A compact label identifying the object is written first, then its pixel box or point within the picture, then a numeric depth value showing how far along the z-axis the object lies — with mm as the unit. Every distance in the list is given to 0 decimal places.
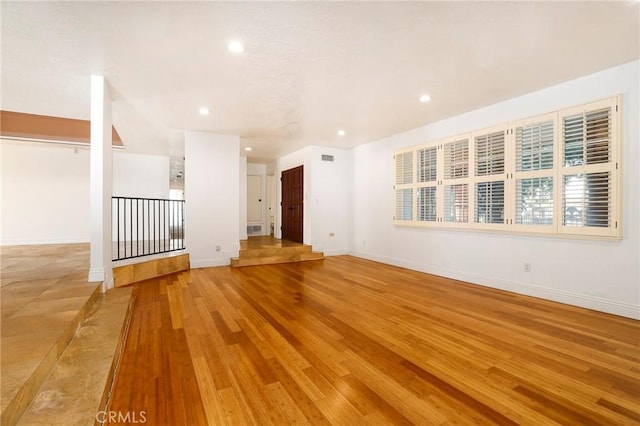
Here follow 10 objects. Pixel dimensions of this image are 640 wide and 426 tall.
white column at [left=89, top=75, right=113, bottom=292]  3312
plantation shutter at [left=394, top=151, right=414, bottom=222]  5465
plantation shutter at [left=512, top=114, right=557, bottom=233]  3531
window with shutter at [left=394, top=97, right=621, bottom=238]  3145
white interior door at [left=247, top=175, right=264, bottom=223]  9027
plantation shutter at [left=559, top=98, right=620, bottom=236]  3074
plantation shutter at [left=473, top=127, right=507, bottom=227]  4023
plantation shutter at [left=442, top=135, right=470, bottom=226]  4492
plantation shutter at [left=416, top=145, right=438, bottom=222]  4988
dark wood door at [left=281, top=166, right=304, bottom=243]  7180
